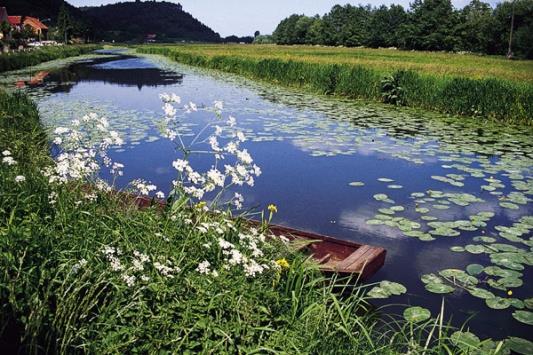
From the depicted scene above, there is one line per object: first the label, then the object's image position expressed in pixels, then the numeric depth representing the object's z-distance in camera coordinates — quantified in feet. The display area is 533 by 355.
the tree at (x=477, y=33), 223.30
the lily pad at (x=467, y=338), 11.53
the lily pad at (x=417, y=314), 12.68
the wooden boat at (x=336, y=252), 13.58
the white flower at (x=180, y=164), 12.19
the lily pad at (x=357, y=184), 26.28
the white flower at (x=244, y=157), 12.55
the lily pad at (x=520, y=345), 11.76
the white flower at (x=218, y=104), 13.76
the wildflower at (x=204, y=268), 9.61
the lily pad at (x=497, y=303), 13.62
